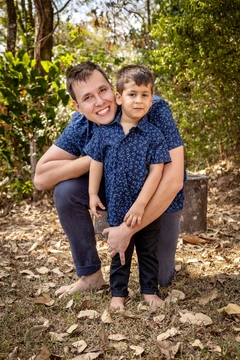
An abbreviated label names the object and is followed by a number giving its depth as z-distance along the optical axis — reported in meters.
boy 2.50
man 2.59
